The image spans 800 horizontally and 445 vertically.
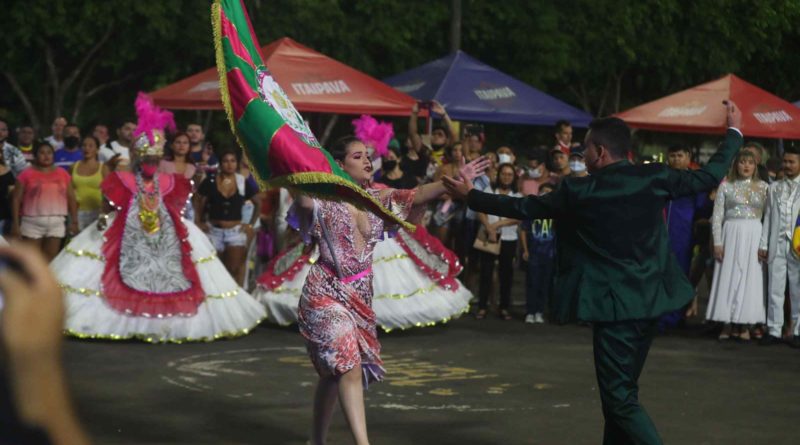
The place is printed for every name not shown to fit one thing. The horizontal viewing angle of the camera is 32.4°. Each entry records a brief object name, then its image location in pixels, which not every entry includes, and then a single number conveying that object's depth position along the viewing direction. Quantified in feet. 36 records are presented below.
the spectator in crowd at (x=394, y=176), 47.34
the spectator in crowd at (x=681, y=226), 45.14
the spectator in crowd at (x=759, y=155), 43.06
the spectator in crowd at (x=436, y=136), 31.01
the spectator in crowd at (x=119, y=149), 48.78
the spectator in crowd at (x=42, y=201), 46.70
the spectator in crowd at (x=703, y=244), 46.39
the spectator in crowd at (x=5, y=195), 47.39
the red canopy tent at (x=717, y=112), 51.85
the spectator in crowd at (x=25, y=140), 58.70
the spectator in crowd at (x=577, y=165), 46.34
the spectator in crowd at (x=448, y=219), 52.19
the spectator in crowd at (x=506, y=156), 52.42
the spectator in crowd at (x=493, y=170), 52.68
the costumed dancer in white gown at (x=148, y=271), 39.19
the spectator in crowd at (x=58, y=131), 59.06
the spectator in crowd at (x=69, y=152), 53.62
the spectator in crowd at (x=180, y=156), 44.80
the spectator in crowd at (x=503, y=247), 47.67
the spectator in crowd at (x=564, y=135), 54.39
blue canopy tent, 61.36
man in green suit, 19.92
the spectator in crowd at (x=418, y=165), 51.39
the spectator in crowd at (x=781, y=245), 41.93
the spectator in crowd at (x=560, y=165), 48.24
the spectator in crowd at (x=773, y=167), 51.67
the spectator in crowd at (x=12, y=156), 49.62
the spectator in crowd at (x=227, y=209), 46.57
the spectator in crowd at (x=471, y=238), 49.21
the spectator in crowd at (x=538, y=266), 46.91
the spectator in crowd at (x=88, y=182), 48.29
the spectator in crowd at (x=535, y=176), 49.90
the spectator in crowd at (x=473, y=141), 53.21
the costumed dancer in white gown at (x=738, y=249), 42.73
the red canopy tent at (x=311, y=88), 52.70
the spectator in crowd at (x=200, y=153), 51.80
